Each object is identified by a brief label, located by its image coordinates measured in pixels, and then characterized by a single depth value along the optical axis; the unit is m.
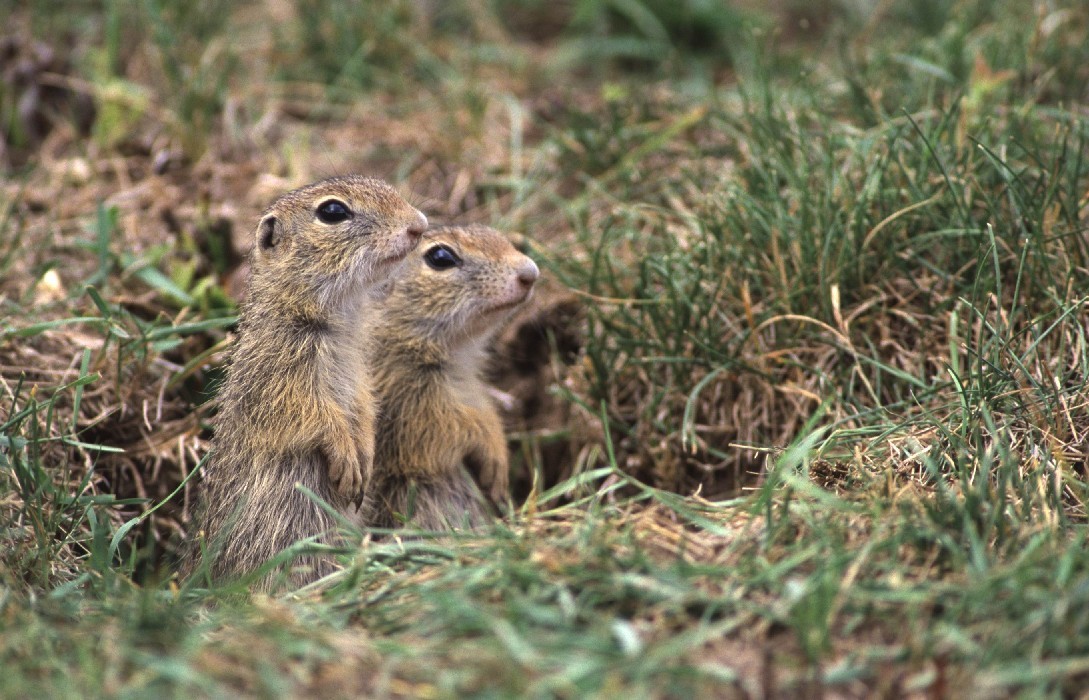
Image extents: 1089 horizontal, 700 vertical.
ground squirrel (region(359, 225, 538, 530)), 10.05
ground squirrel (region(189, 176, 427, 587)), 8.92
